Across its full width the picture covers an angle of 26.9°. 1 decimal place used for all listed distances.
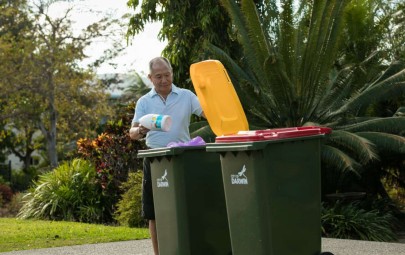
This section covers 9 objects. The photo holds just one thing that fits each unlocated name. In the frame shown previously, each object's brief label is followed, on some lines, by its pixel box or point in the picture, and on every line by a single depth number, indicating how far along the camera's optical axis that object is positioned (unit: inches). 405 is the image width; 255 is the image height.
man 297.9
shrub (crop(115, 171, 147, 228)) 563.5
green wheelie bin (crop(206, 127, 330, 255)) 262.2
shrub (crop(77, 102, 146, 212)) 647.1
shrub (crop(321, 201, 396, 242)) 513.0
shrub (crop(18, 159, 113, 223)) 644.7
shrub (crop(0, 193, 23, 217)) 793.6
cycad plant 569.3
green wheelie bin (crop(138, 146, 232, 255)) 291.9
